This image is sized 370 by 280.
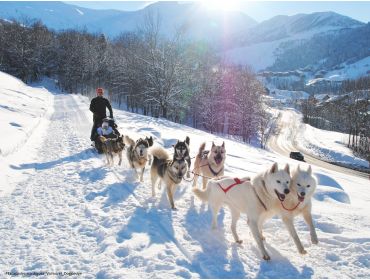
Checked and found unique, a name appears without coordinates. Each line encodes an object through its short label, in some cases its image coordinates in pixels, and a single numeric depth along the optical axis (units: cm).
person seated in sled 1288
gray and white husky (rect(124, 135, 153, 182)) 982
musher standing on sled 1381
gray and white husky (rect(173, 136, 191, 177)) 802
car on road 4642
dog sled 1292
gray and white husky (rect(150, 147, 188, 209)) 764
